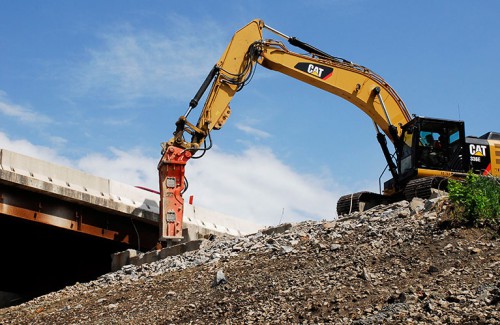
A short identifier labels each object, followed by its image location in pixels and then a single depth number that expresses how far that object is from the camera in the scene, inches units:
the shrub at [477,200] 560.7
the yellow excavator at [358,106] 829.8
